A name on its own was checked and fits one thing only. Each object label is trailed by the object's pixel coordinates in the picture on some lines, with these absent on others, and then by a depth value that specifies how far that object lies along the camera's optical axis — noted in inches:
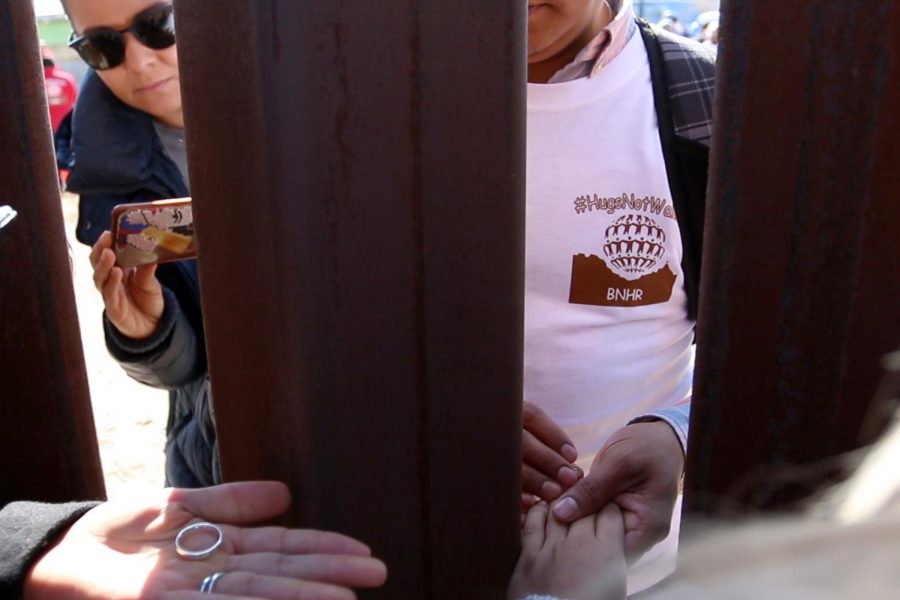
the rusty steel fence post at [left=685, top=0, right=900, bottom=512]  23.2
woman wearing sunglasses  55.7
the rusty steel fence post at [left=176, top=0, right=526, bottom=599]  23.5
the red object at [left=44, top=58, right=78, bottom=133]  277.2
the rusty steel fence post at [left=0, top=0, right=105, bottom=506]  33.4
